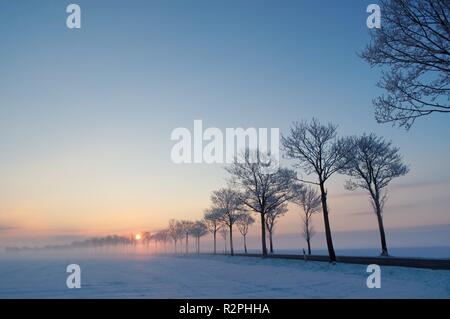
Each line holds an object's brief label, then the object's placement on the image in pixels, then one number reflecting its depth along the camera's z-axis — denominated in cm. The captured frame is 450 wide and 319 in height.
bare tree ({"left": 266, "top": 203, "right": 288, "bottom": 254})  5604
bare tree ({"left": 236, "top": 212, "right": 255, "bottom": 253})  7356
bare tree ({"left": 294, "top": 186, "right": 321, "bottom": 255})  5538
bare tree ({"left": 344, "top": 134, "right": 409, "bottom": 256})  3584
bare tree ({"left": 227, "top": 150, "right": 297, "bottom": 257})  4369
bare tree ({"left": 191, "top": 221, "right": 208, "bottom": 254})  9758
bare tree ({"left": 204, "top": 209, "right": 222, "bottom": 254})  6585
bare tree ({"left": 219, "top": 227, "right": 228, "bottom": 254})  9276
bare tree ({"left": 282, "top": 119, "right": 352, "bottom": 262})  3136
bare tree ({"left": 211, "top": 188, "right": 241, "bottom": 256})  6183
